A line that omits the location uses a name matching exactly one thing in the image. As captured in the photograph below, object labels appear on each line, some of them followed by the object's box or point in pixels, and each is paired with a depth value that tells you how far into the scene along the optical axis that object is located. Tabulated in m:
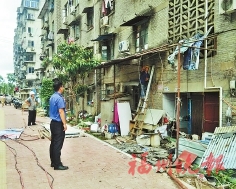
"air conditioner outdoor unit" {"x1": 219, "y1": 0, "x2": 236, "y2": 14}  6.73
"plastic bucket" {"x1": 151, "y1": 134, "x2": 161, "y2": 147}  8.78
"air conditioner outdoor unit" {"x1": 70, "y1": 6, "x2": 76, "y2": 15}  22.20
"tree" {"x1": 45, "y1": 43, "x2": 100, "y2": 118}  13.71
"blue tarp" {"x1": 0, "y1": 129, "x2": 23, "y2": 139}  10.23
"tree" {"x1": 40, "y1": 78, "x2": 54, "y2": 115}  22.75
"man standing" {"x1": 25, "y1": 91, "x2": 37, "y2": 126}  13.95
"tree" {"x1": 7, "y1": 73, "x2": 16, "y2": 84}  81.94
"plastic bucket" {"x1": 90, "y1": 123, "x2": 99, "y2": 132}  12.22
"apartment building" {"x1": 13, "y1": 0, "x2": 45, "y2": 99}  51.94
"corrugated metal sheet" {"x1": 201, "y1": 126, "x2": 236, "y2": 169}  5.60
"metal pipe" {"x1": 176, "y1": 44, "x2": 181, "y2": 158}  6.57
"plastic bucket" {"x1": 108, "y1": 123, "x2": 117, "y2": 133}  11.05
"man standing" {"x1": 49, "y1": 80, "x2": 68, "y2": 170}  5.88
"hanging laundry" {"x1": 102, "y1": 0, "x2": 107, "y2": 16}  15.86
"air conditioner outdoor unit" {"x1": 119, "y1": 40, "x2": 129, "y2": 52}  12.70
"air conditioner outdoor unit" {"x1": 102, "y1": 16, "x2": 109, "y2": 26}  15.47
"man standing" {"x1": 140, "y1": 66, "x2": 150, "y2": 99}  11.02
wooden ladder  10.05
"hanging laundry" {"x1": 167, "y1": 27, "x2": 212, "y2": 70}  7.63
